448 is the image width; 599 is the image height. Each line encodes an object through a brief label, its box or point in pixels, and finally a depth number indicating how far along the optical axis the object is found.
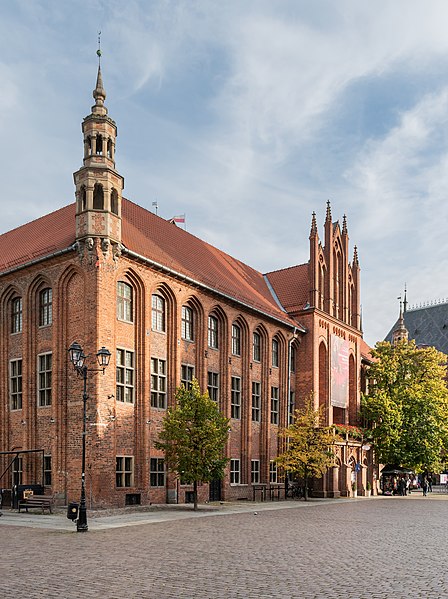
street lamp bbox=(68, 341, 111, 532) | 20.77
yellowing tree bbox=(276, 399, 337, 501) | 39.06
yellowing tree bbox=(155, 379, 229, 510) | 29.53
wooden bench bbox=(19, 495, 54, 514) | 27.81
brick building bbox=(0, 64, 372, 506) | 30.08
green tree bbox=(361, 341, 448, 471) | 48.69
